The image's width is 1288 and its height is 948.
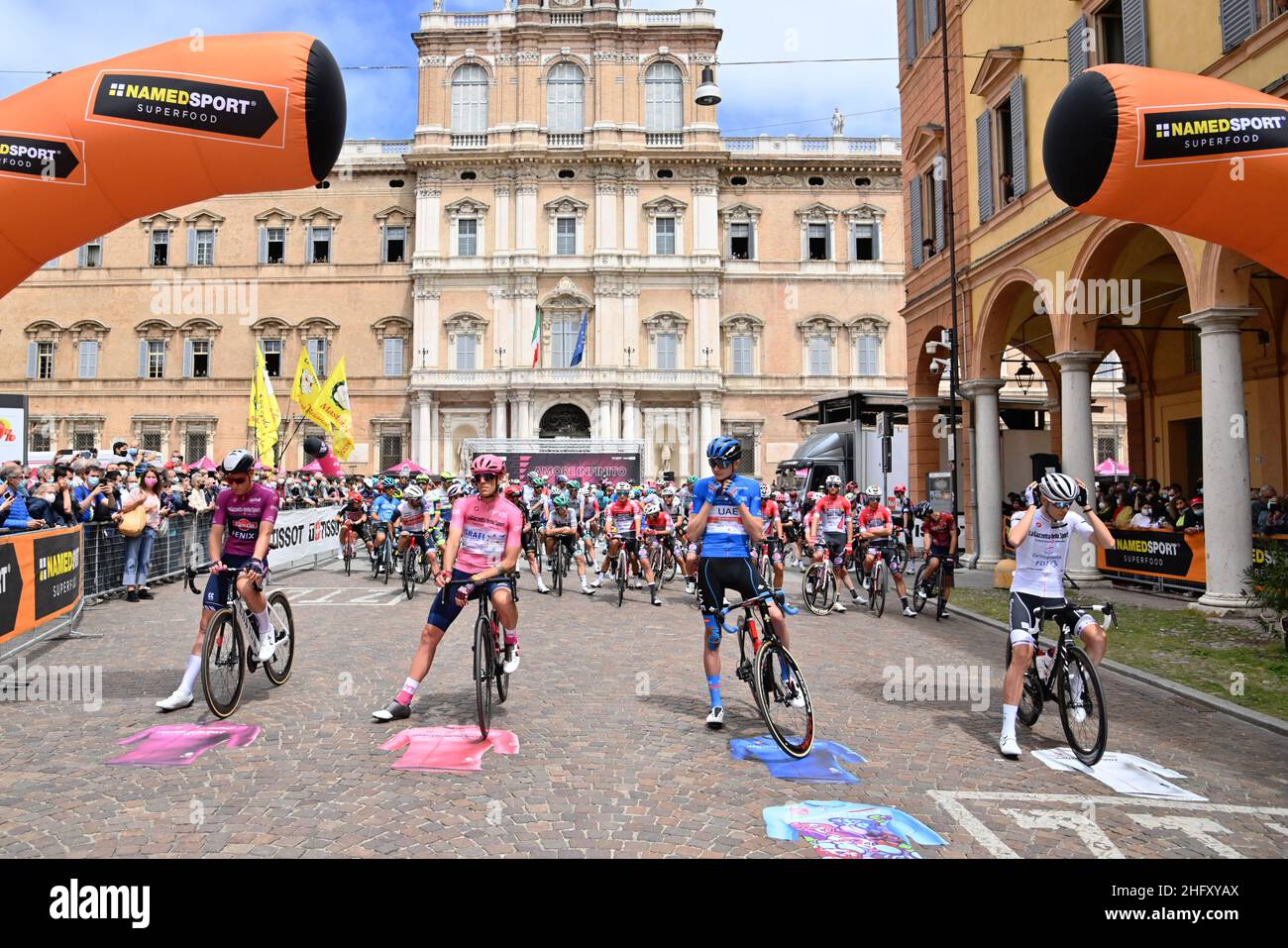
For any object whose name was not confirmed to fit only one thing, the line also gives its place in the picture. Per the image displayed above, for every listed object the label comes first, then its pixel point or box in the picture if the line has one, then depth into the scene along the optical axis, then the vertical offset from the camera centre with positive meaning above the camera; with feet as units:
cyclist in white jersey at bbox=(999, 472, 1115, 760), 18.29 -1.73
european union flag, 127.44 +22.24
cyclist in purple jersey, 21.20 -0.93
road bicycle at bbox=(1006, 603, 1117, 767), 17.06 -4.49
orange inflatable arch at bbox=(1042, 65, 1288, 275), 18.26 +7.52
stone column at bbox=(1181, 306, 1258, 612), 37.24 +1.17
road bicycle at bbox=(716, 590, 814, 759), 17.56 -4.32
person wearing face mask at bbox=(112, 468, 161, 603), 40.98 -2.01
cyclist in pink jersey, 20.08 -1.50
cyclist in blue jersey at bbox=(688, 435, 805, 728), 19.63 -1.08
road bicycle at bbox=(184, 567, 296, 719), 19.84 -3.90
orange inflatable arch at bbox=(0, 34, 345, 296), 17.71 +8.11
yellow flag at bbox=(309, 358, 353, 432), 84.79 +10.12
